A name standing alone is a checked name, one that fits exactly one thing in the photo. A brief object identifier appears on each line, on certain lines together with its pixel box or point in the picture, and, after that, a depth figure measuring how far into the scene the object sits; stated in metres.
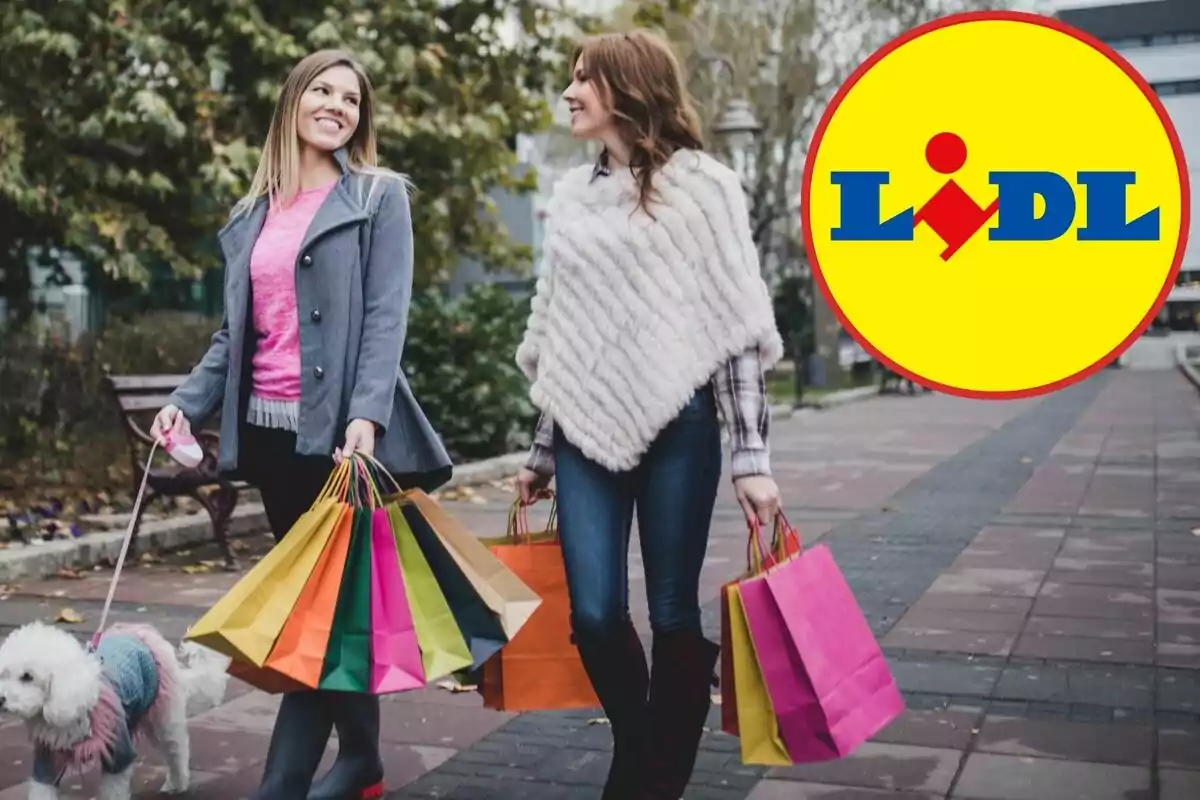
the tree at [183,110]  10.66
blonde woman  3.37
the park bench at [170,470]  7.45
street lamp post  18.39
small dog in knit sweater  3.23
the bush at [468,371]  11.80
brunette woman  3.20
